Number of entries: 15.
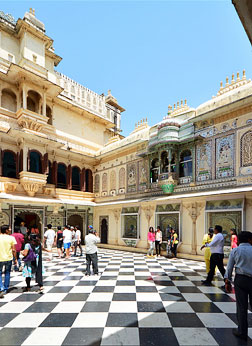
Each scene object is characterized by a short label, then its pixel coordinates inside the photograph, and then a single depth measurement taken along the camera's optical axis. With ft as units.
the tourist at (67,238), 31.17
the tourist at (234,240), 24.95
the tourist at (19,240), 22.89
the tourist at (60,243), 33.19
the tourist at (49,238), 30.53
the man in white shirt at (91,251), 21.85
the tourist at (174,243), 32.65
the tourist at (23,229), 28.77
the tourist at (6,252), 16.10
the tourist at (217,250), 18.62
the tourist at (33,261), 16.65
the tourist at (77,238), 34.56
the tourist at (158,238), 33.68
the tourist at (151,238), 32.84
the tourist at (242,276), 9.97
